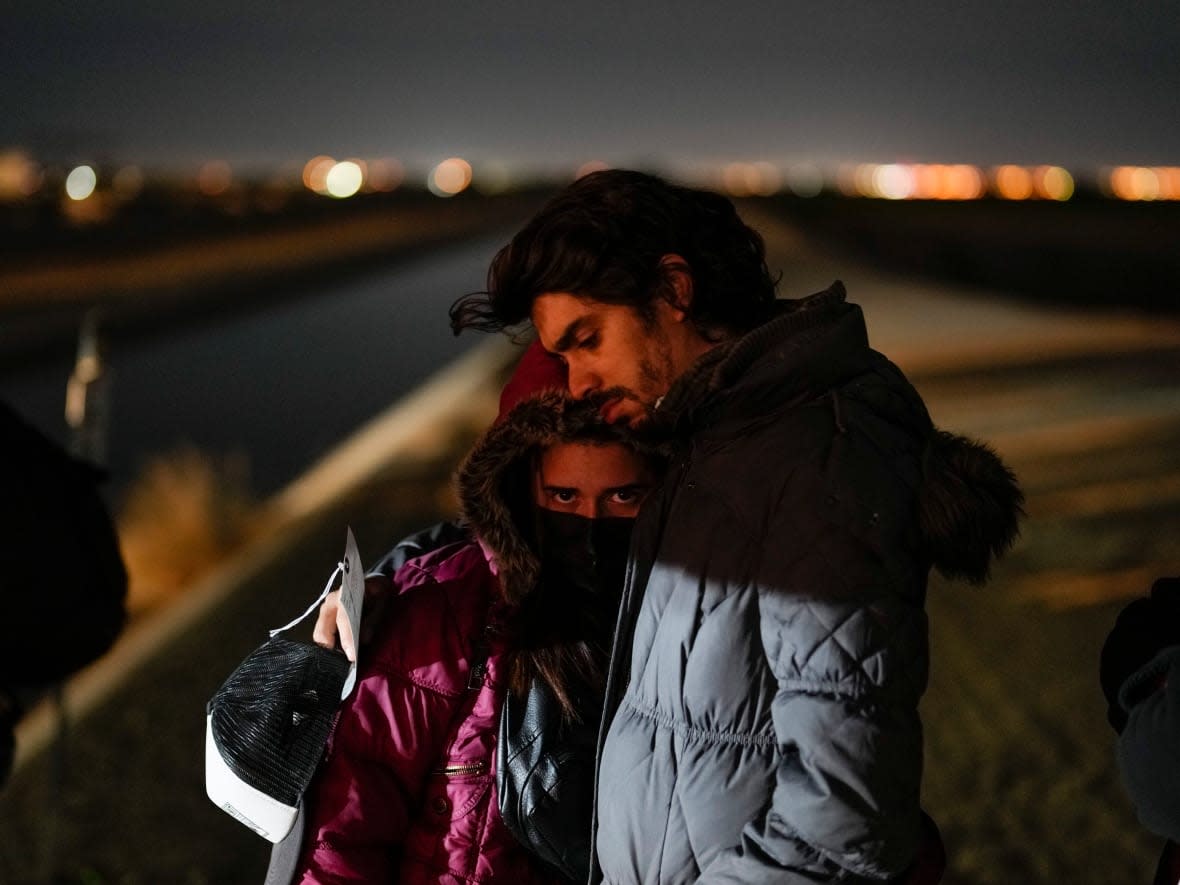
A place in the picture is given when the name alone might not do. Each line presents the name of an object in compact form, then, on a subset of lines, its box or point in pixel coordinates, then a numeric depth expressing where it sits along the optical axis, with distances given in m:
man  1.95
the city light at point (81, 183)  63.15
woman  2.37
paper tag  2.28
